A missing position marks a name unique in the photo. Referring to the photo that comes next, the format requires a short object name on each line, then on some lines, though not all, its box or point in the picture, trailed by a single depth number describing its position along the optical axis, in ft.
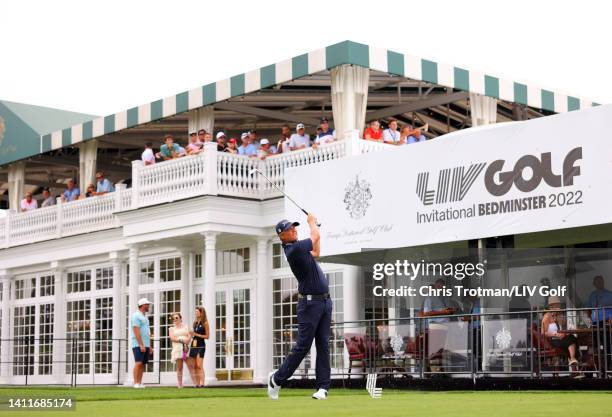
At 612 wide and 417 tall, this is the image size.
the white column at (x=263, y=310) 76.43
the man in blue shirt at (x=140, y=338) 65.62
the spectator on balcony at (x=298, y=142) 75.00
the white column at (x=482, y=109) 79.15
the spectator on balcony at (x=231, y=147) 77.05
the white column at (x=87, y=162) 97.45
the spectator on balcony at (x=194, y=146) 76.84
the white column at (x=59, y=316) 96.78
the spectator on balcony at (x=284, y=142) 75.56
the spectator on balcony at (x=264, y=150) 77.20
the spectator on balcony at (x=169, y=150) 79.41
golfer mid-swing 38.29
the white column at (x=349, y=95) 73.20
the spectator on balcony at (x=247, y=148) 77.97
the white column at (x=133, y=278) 81.92
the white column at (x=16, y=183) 108.37
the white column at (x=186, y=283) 84.94
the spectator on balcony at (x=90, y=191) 92.51
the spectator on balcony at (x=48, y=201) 100.42
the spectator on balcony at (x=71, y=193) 95.96
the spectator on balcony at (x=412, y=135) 73.67
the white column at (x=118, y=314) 89.10
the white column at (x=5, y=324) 102.42
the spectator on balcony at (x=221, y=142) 77.41
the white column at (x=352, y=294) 66.85
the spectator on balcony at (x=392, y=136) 73.77
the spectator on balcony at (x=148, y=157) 82.07
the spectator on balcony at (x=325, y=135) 72.64
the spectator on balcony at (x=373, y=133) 72.95
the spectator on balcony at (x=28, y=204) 102.10
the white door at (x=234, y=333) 79.15
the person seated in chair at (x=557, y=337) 46.50
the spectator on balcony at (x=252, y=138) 78.28
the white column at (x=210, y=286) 74.90
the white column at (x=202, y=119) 83.35
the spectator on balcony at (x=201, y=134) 77.12
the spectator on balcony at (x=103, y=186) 90.79
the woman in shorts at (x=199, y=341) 69.36
